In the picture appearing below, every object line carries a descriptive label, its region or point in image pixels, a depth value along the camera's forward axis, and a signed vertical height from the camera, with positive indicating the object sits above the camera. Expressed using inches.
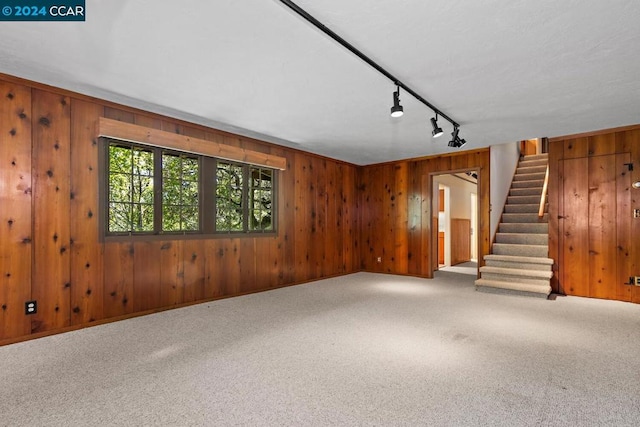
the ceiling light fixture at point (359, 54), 72.9 +46.5
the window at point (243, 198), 173.9 +11.3
